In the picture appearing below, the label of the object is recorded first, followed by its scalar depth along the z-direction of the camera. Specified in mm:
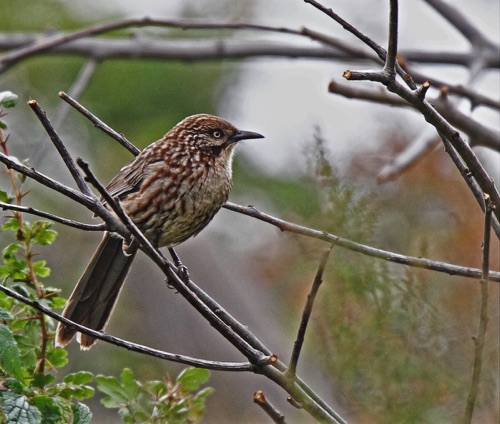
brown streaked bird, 8719
